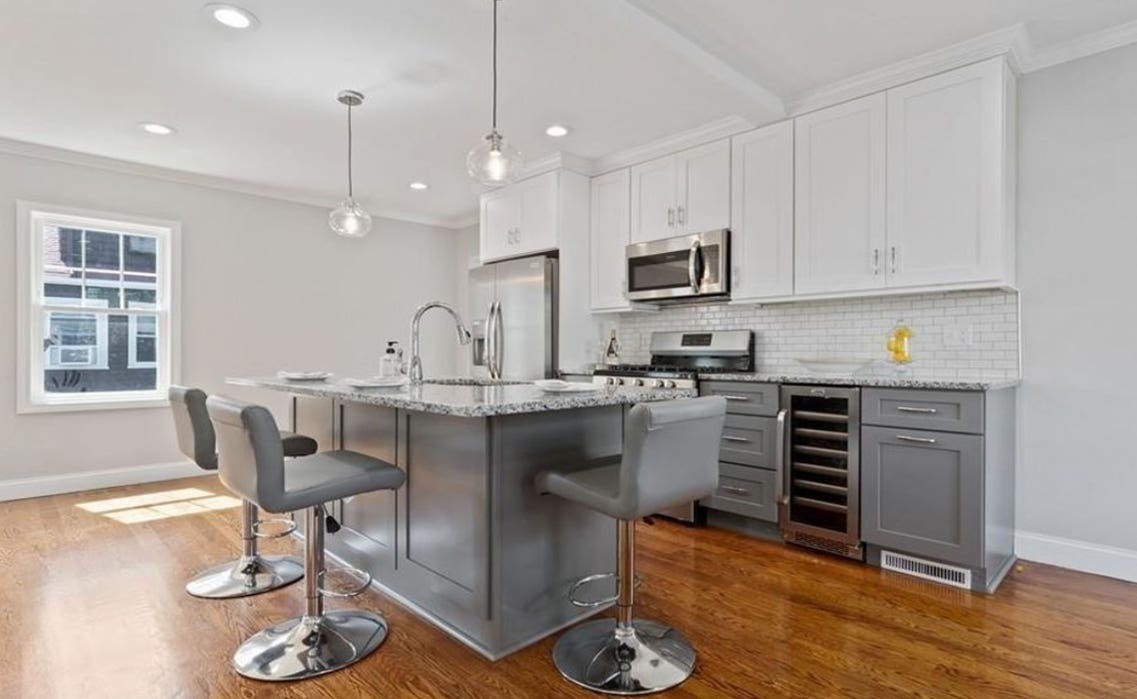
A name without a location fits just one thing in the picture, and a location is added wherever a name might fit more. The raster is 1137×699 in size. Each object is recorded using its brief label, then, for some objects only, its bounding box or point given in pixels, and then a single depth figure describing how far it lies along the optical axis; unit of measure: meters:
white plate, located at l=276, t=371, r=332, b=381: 2.98
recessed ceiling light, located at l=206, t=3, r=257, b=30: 2.46
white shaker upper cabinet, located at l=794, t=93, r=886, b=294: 3.18
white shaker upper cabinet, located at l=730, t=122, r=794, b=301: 3.54
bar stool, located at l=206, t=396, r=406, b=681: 1.77
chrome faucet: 2.89
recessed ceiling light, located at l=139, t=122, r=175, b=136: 3.76
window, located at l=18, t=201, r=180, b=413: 4.24
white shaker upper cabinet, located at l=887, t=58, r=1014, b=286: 2.80
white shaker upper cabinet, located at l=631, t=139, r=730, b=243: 3.85
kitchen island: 2.00
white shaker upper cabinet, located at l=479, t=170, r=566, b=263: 4.50
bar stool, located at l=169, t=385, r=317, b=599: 2.54
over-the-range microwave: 3.81
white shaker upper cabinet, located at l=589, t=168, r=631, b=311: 4.39
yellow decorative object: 3.26
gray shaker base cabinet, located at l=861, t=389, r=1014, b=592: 2.57
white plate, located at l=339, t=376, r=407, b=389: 2.51
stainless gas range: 3.63
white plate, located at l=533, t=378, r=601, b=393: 2.23
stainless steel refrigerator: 4.46
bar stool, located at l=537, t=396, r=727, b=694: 1.72
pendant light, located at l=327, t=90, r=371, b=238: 3.51
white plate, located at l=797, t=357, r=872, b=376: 3.29
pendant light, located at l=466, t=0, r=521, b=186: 2.54
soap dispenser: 3.09
